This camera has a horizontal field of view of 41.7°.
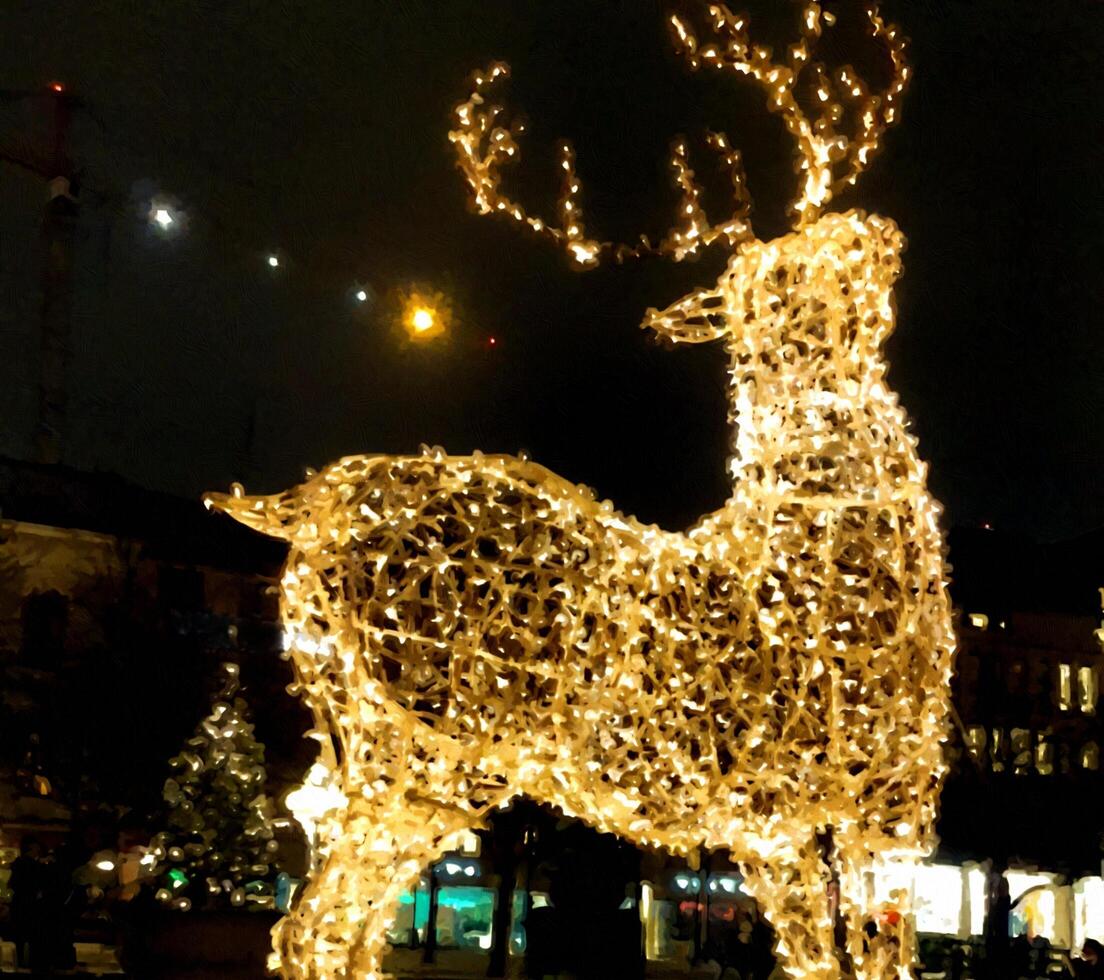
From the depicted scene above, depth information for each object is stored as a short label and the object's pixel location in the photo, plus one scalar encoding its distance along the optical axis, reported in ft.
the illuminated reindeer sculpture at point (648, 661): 15.03
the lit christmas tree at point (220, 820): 36.37
